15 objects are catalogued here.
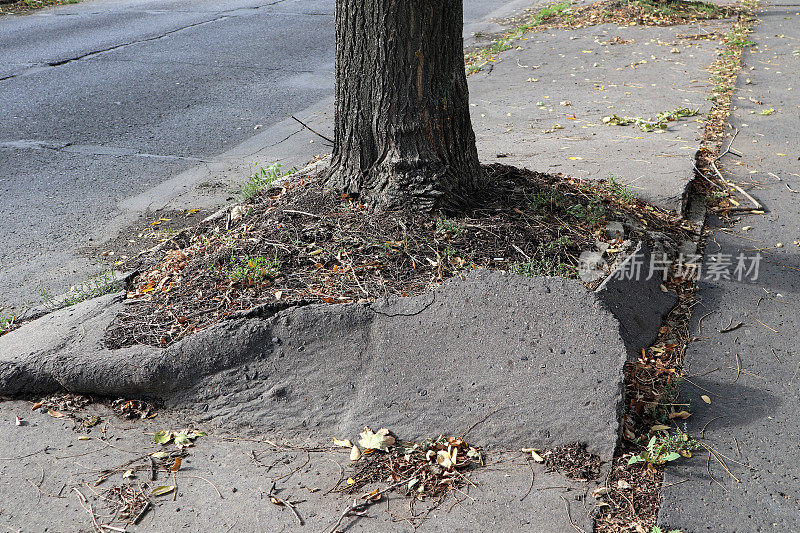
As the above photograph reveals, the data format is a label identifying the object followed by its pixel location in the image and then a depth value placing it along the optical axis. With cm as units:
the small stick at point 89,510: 262
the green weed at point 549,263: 364
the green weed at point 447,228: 385
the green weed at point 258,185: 496
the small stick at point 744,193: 507
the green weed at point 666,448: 274
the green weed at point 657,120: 665
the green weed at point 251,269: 361
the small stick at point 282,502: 262
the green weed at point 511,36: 993
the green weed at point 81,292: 406
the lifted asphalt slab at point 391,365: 301
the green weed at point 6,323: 387
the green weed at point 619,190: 479
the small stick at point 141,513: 264
